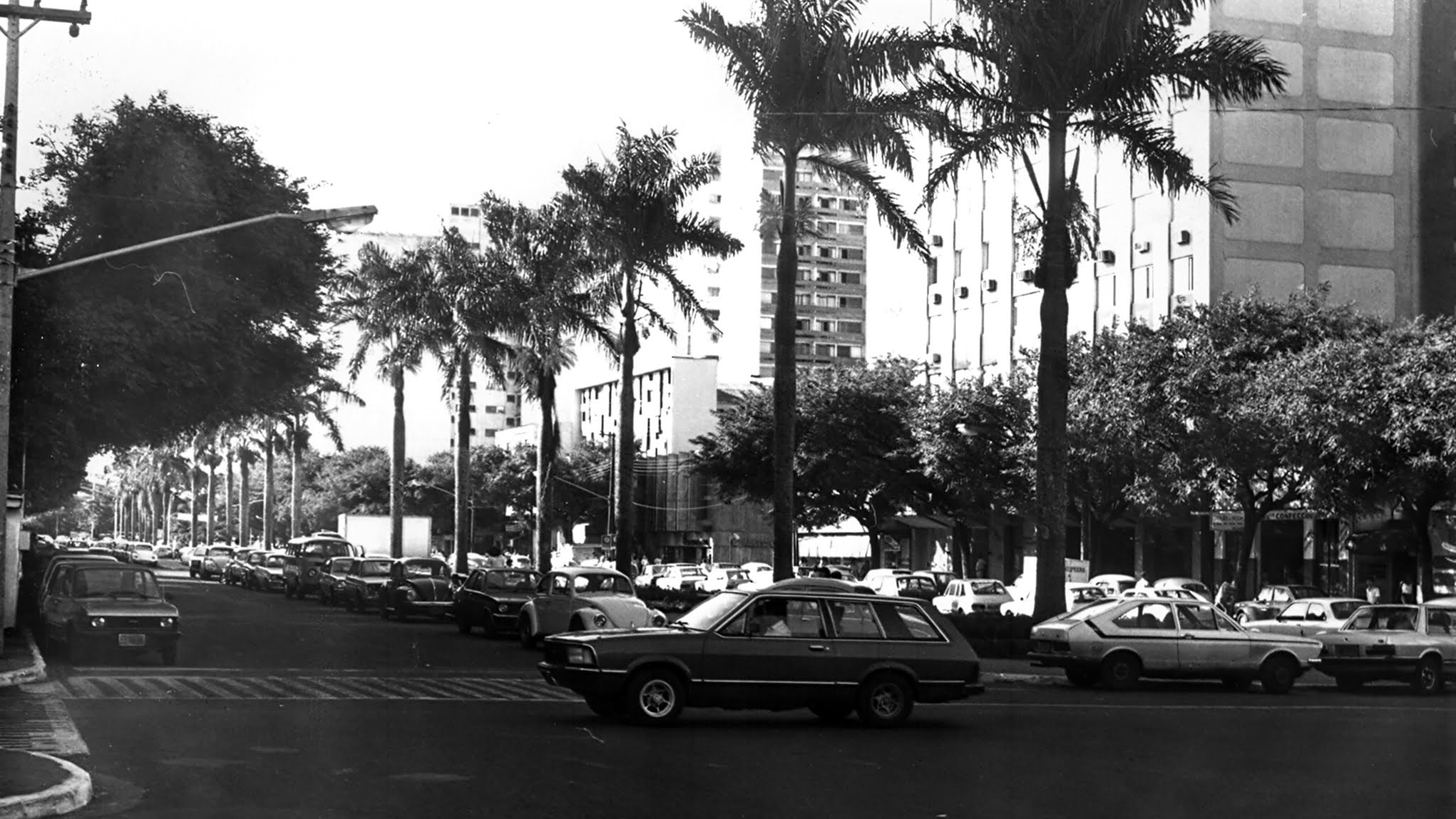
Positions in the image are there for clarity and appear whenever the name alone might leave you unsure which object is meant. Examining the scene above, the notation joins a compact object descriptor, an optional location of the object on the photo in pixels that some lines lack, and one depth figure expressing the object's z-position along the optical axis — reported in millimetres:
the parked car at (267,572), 65125
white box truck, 71938
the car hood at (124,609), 26422
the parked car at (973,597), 46812
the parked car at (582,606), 31016
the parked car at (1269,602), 39781
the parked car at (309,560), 57844
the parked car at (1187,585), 46916
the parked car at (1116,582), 48744
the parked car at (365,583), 47438
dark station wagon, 17672
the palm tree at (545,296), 47656
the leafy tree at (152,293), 34438
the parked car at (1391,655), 27750
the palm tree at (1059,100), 28719
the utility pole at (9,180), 25766
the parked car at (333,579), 50625
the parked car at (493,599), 36781
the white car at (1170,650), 26641
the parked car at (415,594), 43594
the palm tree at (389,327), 57469
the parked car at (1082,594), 43281
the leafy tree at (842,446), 63844
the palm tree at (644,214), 43594
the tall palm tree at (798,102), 31578
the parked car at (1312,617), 32844
